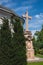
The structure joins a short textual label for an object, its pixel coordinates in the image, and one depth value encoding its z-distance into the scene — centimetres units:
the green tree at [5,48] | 607
